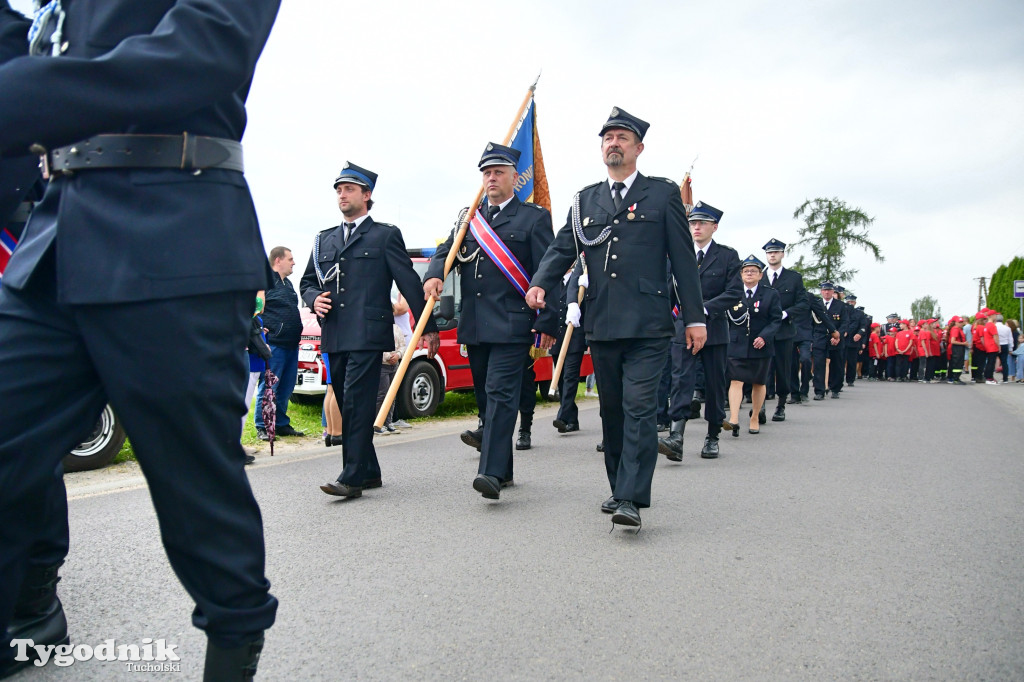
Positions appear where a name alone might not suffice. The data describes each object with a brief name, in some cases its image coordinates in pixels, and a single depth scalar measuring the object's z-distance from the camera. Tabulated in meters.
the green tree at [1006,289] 49.94
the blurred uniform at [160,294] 1.80
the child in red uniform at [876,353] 30.30
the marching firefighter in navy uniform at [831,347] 16.45
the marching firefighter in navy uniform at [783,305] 11.65
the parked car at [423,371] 10.18
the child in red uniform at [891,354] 28.65
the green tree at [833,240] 38.56
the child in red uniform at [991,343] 26.06
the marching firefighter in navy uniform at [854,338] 22.08
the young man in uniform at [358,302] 5.41
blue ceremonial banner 7.59
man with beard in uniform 4.73
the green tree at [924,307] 107.75
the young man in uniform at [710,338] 7.65
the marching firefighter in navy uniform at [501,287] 5.38
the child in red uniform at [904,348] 27.55
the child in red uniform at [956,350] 26.70
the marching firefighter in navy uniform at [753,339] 9.53
